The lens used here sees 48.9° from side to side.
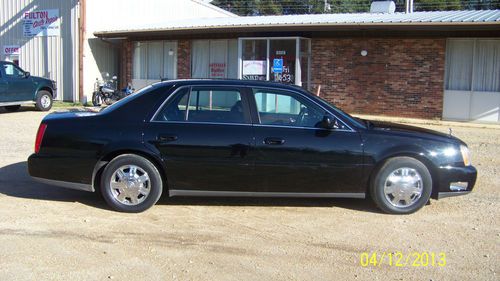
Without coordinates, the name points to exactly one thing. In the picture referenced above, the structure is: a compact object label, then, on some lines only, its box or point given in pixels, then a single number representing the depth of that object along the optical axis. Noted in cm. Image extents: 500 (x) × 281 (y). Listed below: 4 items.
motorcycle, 2070
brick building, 1638
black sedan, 620
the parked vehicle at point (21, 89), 1748
